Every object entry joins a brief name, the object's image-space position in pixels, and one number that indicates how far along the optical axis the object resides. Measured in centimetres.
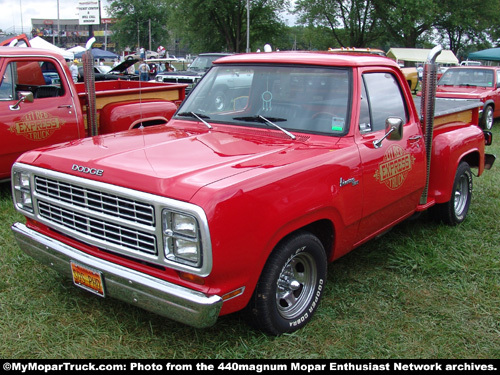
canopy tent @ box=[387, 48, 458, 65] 3419
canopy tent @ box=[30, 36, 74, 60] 1913
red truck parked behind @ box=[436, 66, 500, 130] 1259
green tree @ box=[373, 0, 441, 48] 3709
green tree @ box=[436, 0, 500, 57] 3988
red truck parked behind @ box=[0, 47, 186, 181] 582
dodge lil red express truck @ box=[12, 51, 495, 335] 269
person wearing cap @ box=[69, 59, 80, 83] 1945
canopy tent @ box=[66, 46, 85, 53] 3476
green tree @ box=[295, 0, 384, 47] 4222
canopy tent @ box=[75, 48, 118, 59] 3333
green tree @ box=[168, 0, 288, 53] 3894
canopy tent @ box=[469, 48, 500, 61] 2990
